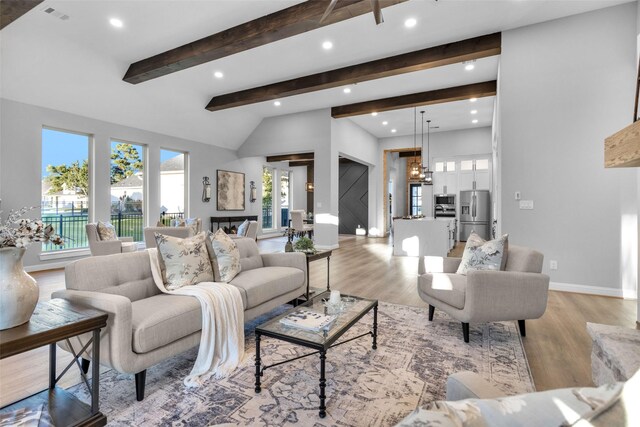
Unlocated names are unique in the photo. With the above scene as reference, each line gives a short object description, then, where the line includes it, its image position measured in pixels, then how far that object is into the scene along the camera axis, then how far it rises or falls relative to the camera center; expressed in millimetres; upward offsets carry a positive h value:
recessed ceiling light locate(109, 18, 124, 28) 4355 +2649
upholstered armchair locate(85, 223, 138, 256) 5301 -564
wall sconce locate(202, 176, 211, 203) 9000 +629
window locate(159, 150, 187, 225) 8248 +690
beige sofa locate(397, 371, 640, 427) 507 -392
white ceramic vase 1440 -384
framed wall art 9523 +619
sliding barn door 11711 +523
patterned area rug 1731 -1125
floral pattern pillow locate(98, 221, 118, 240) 5434 -369
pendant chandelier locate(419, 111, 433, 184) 8481 +1028
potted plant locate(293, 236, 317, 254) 3840 -434
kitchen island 6949 -603
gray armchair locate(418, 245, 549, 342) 2557 -698
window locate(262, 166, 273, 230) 12203 +495
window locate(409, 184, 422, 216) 14031 +601
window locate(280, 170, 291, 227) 13188 +629
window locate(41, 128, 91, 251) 6008 +548
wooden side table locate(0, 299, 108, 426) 1379 -587
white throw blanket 2170 -869
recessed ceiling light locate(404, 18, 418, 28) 4254 +2583
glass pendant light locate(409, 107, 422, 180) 8344 +1081
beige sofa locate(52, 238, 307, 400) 1796 -658
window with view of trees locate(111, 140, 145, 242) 7062 +517
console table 9281 -253
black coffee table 1762 -740
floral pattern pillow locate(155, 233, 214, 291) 2518 -426
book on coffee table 1947 -716
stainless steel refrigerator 9289 -20
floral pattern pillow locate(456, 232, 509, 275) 2803 -414
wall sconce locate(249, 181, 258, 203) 10883 +683
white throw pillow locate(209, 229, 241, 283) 2842 -420
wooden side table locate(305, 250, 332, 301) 3665 -535
